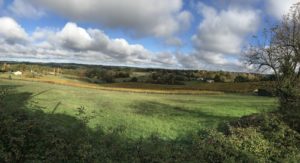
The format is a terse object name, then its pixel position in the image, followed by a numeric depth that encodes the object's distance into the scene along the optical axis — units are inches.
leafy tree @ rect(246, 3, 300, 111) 408.5
